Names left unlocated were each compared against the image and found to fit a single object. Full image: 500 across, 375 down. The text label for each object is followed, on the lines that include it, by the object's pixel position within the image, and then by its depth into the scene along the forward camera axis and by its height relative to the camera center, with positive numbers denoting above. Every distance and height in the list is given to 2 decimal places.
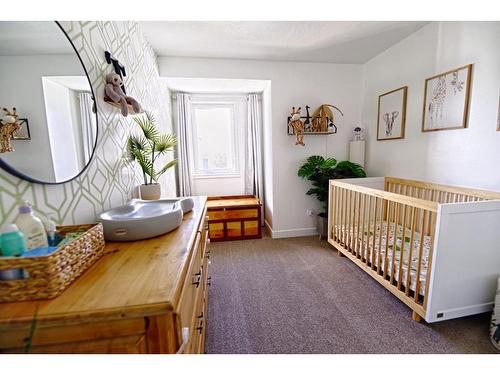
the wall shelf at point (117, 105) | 1.16 +0.32
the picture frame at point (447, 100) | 1.73 +0.47
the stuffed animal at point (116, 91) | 1.14 +0.38
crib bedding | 1.46 -0.79
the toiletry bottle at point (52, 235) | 0.69 -0.24
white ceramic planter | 1.50 -0.22
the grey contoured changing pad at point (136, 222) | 0.88 -0.27
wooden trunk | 2.87 -0.84
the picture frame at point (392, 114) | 2.34 +0.47
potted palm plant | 1.47 +0.09
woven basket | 0.52 -0.29
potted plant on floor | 2.71 -0.21
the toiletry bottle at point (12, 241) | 0.56 -0.21
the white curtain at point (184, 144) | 3.17 +0.23
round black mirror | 0.66 +0.21
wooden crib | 1.26 -0.70
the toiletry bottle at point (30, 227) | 0.62 -0.19
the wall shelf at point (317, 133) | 2.79 +0.36
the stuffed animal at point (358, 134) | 2.88 +0.30
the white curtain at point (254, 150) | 3.31 +0.13
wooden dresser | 0.48 -0.35
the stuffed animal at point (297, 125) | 2.69 +0.40
